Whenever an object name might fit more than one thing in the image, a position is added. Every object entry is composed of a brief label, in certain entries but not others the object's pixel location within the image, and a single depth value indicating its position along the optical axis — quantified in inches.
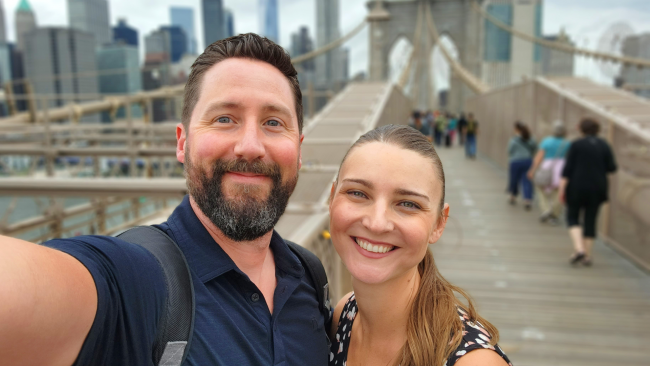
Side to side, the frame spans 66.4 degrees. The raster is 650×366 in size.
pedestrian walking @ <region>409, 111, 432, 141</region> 543.8
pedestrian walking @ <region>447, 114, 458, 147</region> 641.6
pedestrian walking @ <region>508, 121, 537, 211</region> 265.7
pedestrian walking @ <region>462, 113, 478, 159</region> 464.4
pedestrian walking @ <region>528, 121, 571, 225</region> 217.0
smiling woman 43.9
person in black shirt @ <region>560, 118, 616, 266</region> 169.5
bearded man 26.2
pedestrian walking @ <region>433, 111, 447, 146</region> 645.3
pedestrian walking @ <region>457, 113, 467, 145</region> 578.3
